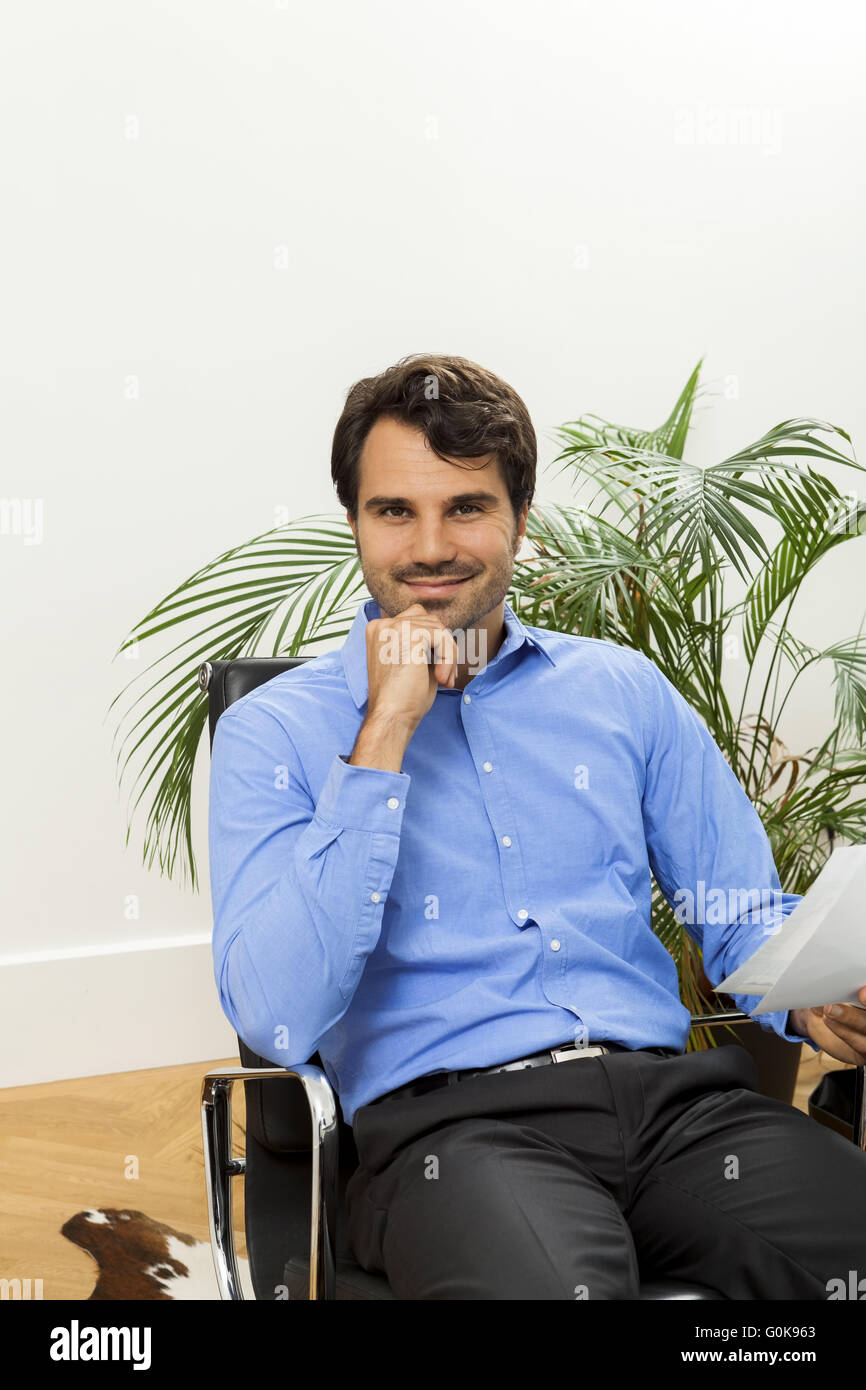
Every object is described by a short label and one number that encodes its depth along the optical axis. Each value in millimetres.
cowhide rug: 2074
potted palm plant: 2088
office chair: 1199
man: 1186
